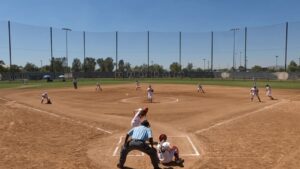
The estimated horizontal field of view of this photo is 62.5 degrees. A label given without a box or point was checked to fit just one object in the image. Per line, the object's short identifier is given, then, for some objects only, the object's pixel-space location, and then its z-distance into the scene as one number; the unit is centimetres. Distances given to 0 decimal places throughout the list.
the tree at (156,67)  9823
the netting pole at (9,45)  5184
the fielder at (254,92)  2310
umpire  763
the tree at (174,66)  8015
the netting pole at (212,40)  6772
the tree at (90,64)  8121
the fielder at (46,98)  2196
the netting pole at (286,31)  5656
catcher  832
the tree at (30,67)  9267
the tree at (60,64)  7313
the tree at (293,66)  8260
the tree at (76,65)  8840
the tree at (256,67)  10003
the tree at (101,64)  9578
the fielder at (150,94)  2298
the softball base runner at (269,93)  2457
